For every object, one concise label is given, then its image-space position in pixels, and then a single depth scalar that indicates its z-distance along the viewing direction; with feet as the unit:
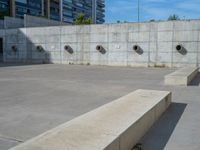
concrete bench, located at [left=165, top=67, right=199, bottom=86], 22.51
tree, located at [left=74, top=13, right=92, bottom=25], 109.79
